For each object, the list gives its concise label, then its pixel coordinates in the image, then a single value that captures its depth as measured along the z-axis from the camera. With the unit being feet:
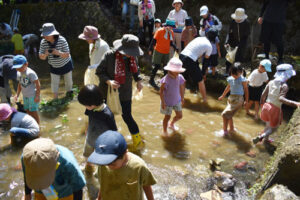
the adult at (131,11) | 33.49
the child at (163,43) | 23.23
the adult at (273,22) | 20.53
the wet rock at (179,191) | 12.17
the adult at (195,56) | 20.57
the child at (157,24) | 26.04
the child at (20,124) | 14.85
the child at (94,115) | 10.47
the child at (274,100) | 14.99
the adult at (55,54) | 18.28
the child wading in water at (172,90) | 15.33
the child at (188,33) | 24.51
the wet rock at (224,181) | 12.50
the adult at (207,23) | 24.16
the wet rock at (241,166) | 14.20
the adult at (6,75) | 17.51
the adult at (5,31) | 34.53
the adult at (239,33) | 21.91
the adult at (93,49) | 16.58
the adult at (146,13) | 28.02
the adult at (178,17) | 25.59
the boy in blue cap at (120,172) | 6.93
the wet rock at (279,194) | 10.07
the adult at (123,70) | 12.48
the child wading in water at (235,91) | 16.67
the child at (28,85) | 15.24
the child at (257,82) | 18.27
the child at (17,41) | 31.82
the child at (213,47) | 22.95
